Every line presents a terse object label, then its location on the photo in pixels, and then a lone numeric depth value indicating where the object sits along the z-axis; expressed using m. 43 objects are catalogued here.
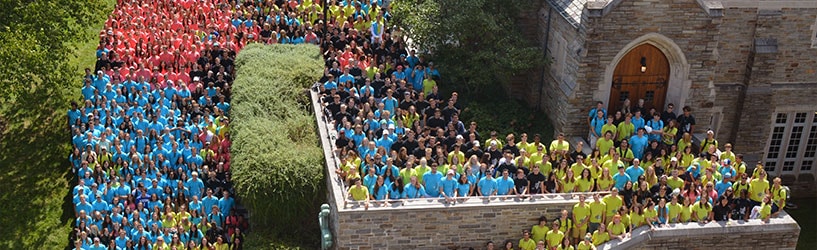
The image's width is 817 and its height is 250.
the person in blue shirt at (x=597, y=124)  22.45
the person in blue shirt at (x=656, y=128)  22.33
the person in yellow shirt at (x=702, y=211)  19.08
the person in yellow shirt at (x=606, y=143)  21.45
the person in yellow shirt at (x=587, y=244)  18.44
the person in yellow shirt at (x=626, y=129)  22.23
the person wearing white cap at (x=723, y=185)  19.95
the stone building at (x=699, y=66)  22.25
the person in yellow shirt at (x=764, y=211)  19.19
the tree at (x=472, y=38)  24.12
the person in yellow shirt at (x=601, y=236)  18.62
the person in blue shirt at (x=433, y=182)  18.94
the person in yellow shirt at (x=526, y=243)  18.77
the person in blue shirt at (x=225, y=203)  20.83
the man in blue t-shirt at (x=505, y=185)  19.11
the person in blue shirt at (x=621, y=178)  19.56
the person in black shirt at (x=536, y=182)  19.41
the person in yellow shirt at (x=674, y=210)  18.92
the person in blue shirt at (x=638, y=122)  22.41
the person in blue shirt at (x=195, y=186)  21.22
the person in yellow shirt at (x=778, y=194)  19.66
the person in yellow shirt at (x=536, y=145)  20.44
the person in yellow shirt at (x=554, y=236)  18.61
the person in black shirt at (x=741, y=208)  19.28
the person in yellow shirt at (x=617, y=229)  18.69
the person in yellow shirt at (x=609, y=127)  22.09
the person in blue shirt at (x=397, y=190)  19.00
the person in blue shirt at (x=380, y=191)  18.80
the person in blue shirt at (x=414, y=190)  18.85
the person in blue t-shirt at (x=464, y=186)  18.97
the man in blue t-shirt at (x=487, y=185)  19.00
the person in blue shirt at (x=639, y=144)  21.48
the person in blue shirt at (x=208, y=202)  20.79
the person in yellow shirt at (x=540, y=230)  18.83
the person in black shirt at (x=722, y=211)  19.20
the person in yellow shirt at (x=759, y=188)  19.75
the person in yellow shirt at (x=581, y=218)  18.92
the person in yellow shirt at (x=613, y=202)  18.98
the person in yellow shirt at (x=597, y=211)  18.97
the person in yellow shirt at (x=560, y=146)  20.80
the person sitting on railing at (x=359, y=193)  18.56
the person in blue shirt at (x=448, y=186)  18.86
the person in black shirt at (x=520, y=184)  19.17
